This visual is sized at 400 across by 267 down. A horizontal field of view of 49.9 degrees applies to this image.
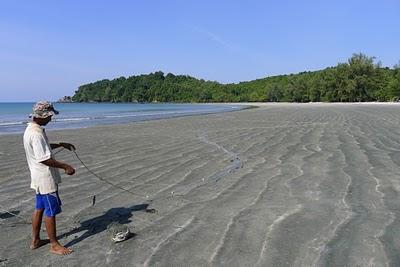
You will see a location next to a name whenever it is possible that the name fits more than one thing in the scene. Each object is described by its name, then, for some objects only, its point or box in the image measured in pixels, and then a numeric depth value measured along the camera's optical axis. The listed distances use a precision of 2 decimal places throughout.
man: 4.44
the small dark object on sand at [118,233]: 4.73
